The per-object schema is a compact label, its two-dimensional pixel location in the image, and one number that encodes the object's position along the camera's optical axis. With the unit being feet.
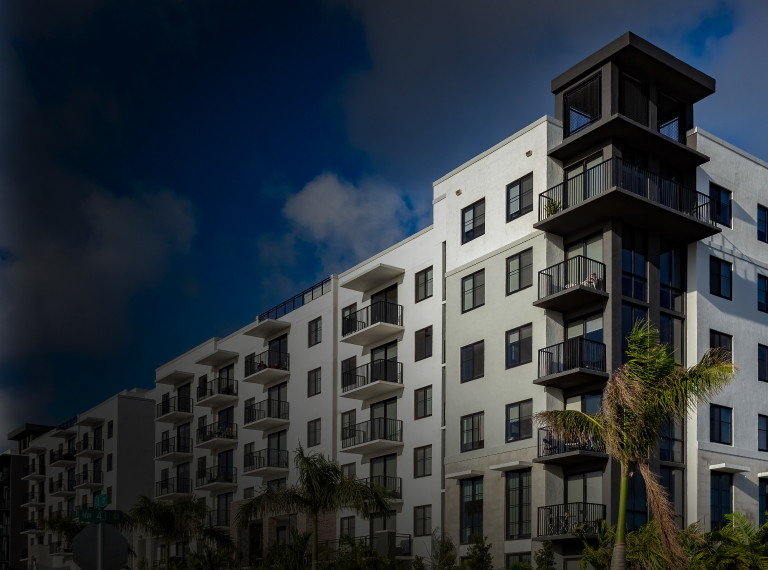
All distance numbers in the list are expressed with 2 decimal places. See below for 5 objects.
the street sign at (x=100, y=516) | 54.50
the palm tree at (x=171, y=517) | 190.08
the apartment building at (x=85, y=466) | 261.65
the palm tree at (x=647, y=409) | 88.79
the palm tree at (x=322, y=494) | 127.13
